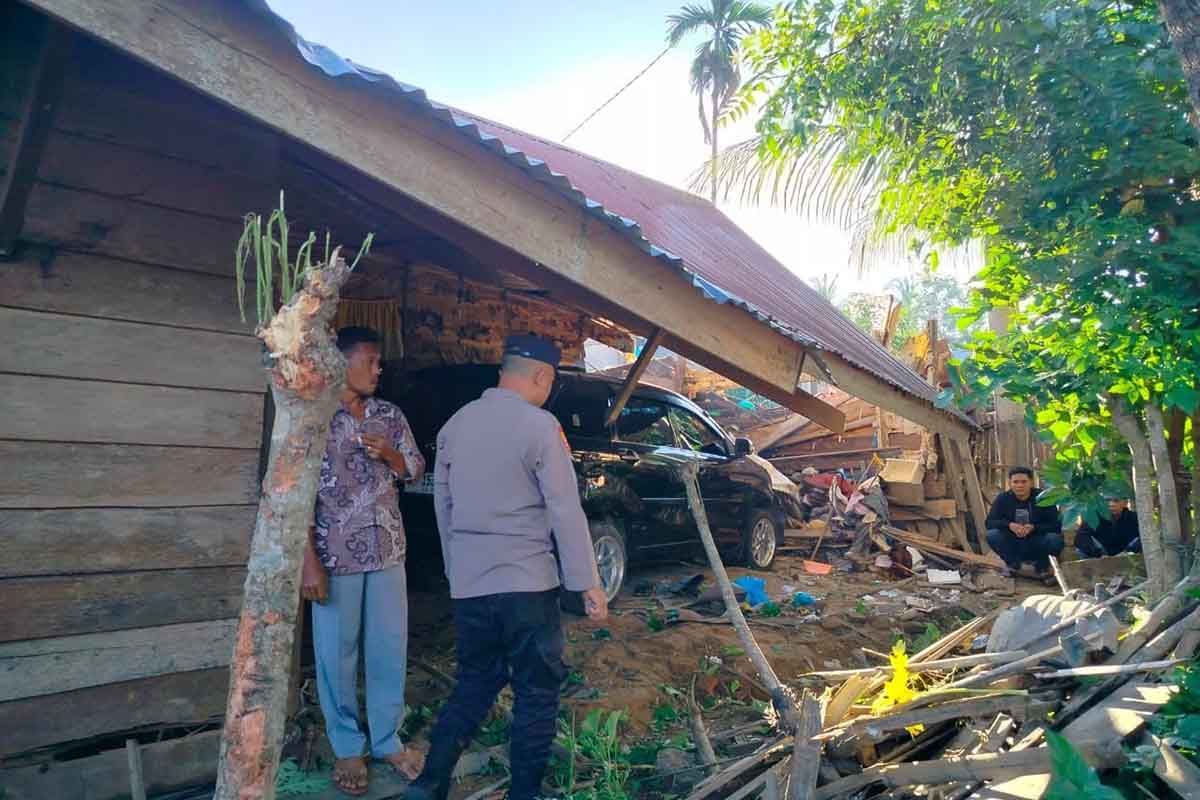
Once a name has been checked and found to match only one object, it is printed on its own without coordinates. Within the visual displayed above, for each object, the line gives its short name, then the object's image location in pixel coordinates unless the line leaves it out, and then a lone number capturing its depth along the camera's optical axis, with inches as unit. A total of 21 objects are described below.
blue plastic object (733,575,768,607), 284.2
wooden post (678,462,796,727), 142.6
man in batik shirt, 134.7
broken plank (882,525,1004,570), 366.6
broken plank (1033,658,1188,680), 129.9
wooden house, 119.4
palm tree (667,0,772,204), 824.9
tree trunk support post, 70.7
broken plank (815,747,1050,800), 115.0
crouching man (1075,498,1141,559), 297.7
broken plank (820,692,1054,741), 129.8
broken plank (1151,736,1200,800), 102.4
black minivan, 250.1
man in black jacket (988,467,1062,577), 319.0
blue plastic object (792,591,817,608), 292.8
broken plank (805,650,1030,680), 155.6
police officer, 125.1
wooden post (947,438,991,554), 394.6
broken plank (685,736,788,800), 126.4
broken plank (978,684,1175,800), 110.3
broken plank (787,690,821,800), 117.8
